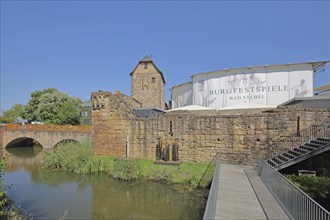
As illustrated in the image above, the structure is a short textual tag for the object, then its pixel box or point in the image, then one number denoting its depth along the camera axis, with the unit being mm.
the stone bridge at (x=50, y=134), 27062
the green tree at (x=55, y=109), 33625
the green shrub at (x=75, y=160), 13781
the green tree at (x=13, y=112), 45869
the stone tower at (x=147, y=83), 35312
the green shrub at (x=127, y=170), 12086
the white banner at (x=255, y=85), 20375
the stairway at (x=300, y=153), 8898
